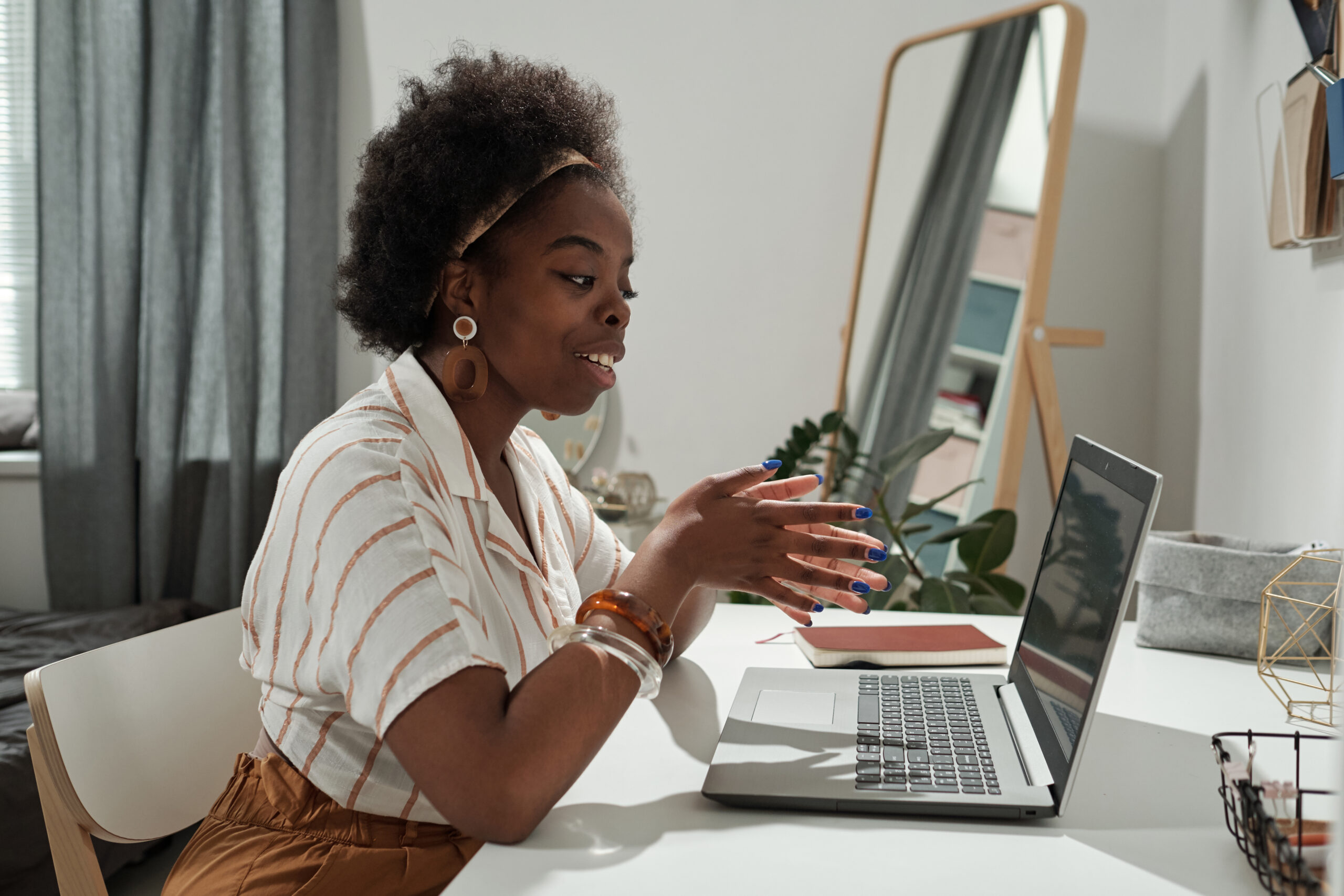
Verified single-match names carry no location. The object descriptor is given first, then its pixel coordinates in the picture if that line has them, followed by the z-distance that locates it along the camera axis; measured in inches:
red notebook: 39.5
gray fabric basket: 39.4
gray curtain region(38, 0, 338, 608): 96.5
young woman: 25.7
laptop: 24.9
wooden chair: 32.5
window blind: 105.0
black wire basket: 19.7
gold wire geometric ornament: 36.2
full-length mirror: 75.5
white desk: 22.2
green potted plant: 66.2
